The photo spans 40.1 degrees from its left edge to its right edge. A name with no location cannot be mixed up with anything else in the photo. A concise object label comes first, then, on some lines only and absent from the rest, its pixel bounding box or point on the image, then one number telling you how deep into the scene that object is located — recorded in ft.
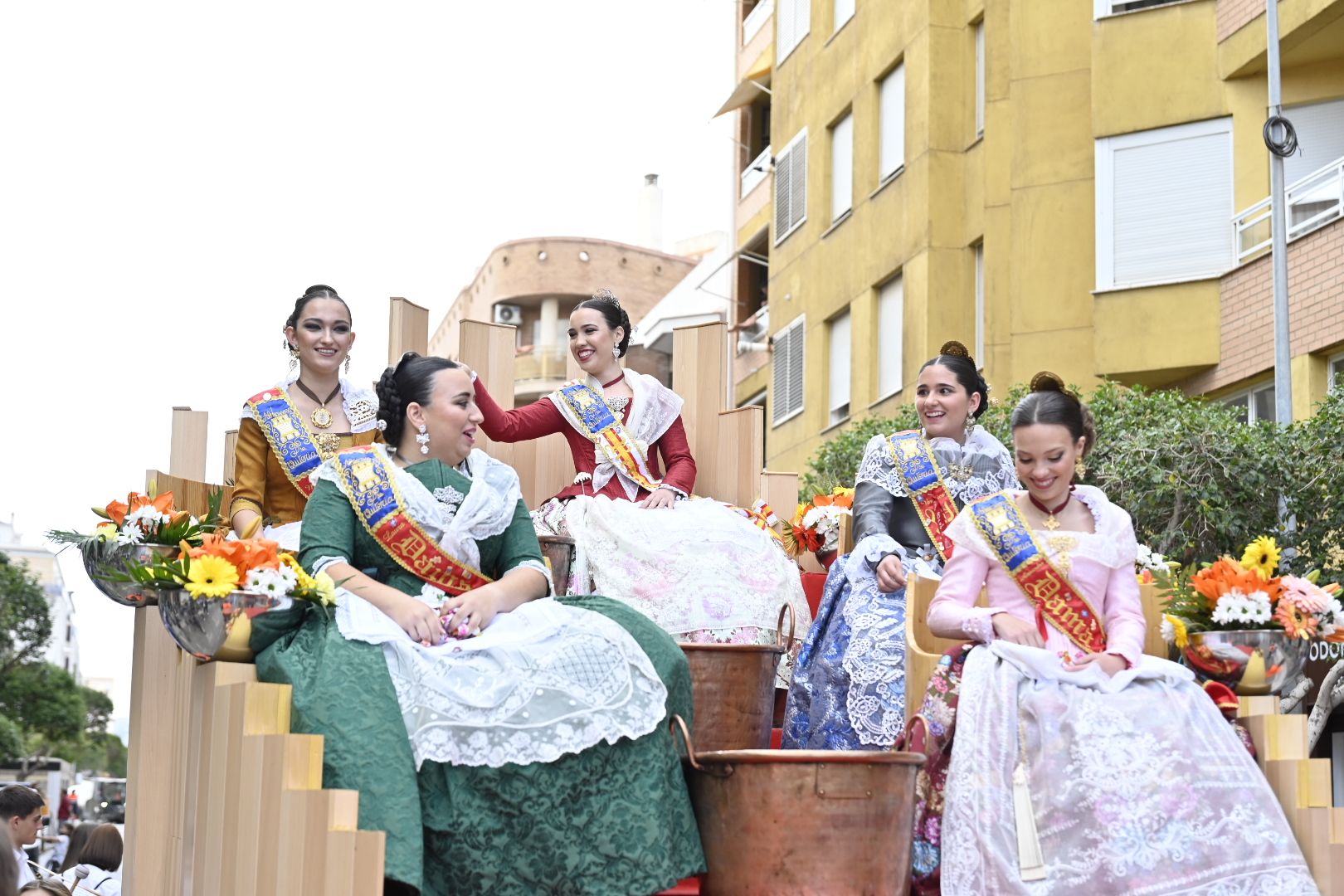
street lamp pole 51.13
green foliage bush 45.70
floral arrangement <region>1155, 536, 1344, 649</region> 19.01
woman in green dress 16.46
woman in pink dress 16.35
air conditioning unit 151.74
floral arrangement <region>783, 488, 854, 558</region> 26.84
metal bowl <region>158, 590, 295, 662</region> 17.11
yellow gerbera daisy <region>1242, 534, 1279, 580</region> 19.51
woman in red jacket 24.04
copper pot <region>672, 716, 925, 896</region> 16.43
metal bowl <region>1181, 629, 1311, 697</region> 18.97
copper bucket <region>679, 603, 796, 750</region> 21.04
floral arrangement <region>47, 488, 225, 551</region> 20.12
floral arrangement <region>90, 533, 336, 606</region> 17.12
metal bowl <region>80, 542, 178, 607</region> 19.92
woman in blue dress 21.91
